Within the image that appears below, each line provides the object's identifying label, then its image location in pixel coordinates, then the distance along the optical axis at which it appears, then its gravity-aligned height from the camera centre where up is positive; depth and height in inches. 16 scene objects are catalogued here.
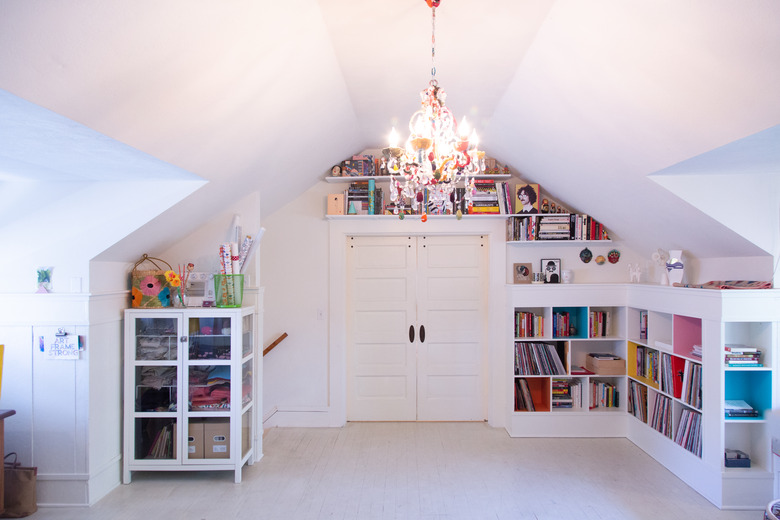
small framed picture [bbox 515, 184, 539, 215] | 182.7 +23.0
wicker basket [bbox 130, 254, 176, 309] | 138.0 -8.2
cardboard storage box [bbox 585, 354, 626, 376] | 175.9 -38.9
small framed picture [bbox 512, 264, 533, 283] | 187.0 -5.6
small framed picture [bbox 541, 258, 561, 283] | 184.9 -2.9
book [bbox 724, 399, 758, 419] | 124.7 -39.2
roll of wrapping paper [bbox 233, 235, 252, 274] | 150.3 +3.0
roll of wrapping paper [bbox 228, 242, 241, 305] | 141.7 -2.5
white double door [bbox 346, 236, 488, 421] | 194.1 -26.5
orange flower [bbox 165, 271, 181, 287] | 137.3 -5.2
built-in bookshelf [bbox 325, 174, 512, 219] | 184.5 +22.9
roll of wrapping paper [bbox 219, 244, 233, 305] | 141.3 -2.8
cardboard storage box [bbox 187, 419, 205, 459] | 137.3 -51.4
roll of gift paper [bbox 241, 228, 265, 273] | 151.1 +4.0
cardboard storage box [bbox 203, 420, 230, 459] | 137.7 -51.2
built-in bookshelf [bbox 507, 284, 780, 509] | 123.4 -35.3
